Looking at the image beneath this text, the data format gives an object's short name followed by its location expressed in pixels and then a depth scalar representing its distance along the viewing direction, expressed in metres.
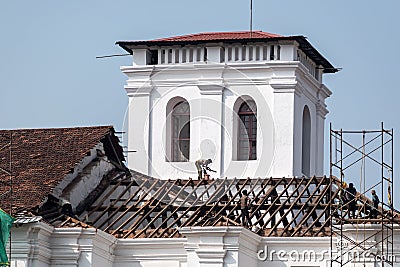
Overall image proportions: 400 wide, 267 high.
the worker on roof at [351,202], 69.50
